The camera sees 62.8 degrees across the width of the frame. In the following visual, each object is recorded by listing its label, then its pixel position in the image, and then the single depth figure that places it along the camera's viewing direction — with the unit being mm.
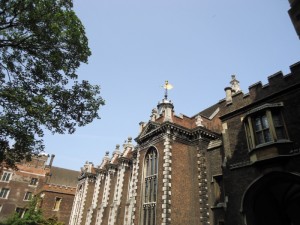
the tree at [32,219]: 37088
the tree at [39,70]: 12969
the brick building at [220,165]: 13680
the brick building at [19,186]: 48128
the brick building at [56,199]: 43500
